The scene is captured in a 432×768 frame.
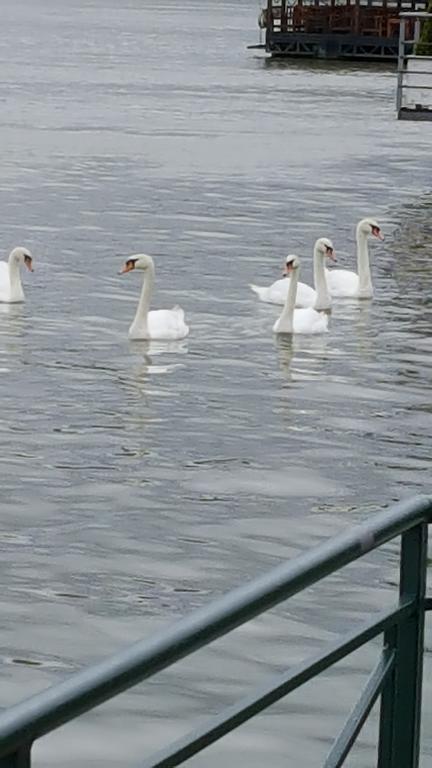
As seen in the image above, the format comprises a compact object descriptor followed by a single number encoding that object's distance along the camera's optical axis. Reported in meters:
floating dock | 76.31
